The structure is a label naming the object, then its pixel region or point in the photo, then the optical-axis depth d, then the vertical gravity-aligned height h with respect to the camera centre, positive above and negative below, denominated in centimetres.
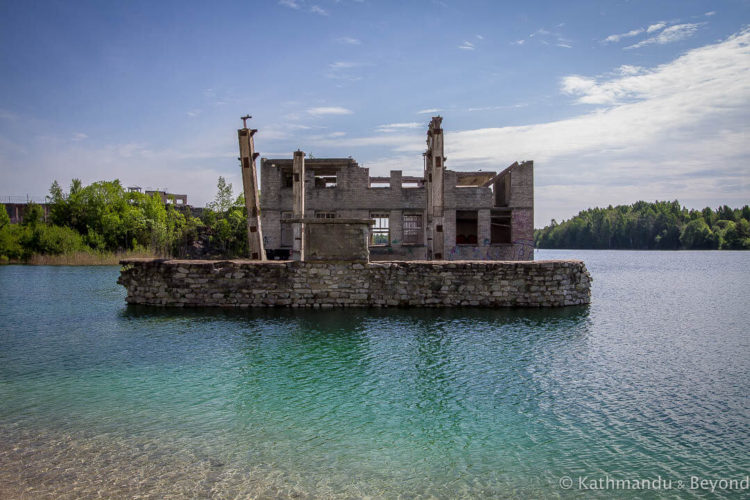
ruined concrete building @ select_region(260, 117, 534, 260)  2622 +223
